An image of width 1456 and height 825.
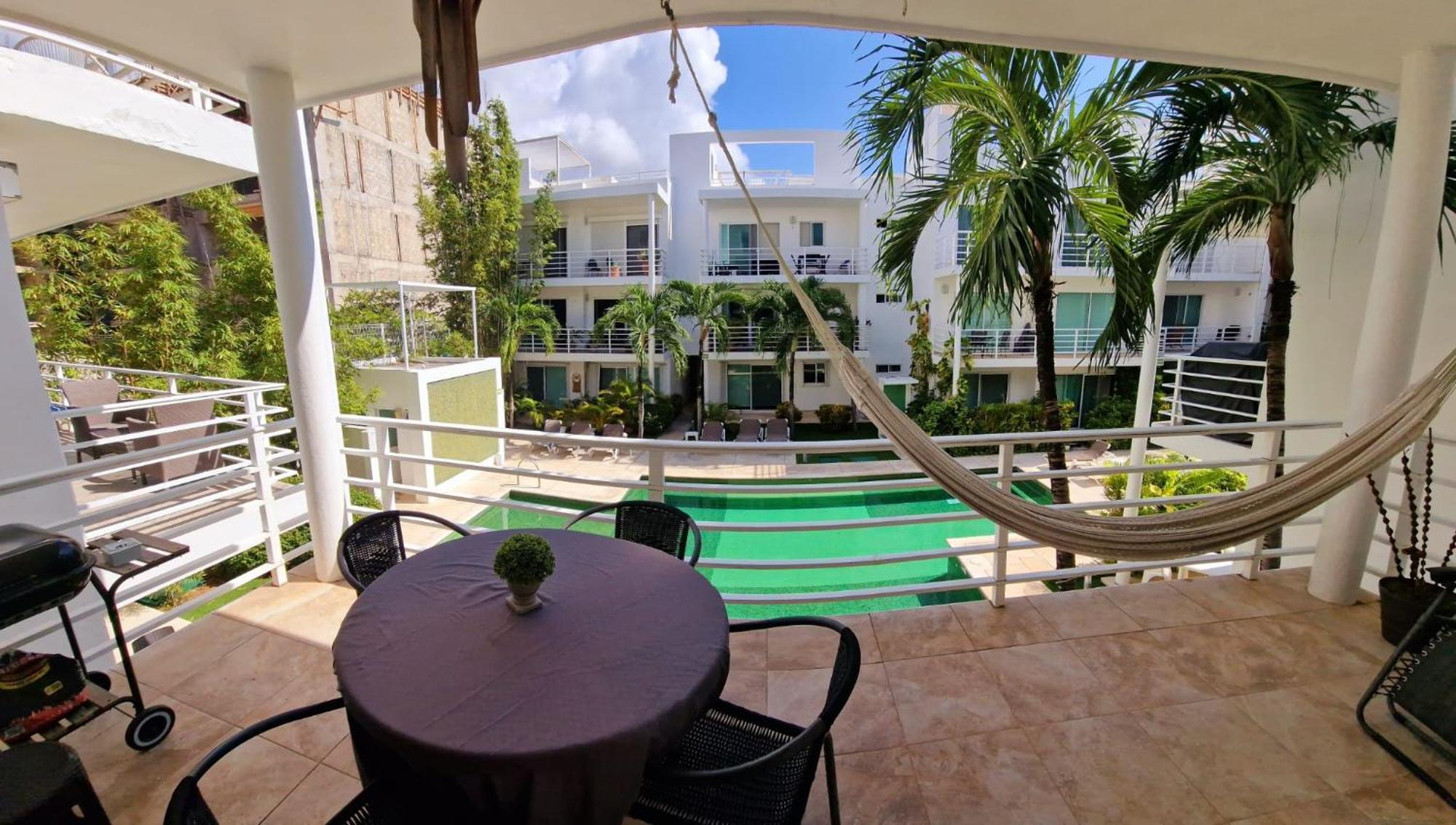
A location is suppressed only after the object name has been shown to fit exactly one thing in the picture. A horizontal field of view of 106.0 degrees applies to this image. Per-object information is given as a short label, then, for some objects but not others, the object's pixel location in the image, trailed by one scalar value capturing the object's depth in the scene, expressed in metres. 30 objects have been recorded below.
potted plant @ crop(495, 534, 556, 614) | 1.30
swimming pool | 7.27
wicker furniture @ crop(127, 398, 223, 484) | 4.65
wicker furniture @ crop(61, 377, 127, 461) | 5.14
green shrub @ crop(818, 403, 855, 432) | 14.31
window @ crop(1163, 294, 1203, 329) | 13.44
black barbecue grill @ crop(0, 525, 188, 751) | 1.37
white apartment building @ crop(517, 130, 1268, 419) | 13.21
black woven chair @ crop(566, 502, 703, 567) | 2.05
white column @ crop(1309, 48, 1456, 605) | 2.16
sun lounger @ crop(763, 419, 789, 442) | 12.94
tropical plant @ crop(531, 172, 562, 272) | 14.36
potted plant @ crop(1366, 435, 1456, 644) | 2.15
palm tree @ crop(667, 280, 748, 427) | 12.80
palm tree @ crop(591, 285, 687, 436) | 12.52
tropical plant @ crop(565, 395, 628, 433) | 13.30
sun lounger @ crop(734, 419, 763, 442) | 13.17
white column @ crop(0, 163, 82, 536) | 2.13
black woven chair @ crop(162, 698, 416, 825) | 0.90
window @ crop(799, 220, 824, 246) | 14.84
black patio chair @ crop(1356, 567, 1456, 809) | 1.61
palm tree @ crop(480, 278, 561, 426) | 13.41
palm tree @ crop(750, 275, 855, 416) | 12.66
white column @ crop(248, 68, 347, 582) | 2.30
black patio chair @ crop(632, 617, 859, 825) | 1.07
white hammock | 1.94
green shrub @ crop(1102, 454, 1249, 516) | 7.38
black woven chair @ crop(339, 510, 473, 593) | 1.91
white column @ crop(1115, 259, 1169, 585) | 4.70
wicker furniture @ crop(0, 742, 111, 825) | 1.07
